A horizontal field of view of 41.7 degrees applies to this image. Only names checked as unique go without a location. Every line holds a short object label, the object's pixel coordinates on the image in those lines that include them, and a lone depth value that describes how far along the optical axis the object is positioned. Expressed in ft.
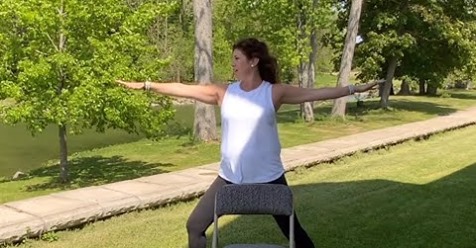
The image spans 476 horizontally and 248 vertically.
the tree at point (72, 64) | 28.91
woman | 12.91
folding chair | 12.49
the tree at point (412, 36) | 73.77
